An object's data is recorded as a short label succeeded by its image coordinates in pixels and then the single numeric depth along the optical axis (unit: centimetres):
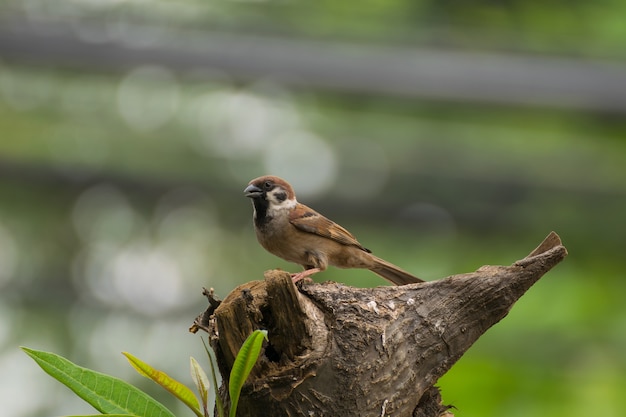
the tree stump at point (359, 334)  535
